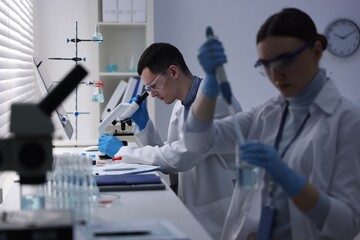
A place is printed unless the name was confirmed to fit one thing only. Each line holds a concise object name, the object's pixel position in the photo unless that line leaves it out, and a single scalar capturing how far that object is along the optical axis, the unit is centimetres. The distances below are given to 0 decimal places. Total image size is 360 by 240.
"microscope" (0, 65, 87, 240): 97
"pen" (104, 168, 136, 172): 239
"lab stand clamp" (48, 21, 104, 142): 361
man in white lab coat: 243
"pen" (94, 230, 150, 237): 132
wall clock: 472
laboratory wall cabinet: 419
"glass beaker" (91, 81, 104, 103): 360
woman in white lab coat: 149
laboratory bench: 148
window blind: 275
